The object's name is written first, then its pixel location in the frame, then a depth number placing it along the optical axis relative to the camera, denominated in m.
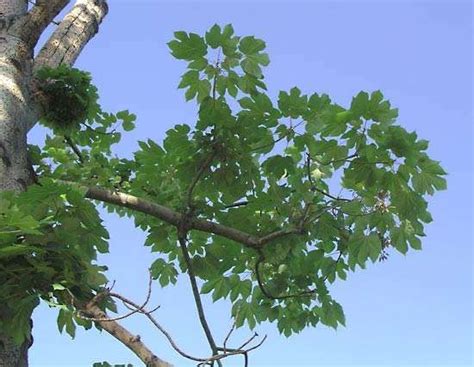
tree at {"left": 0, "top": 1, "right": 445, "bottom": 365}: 3.33
